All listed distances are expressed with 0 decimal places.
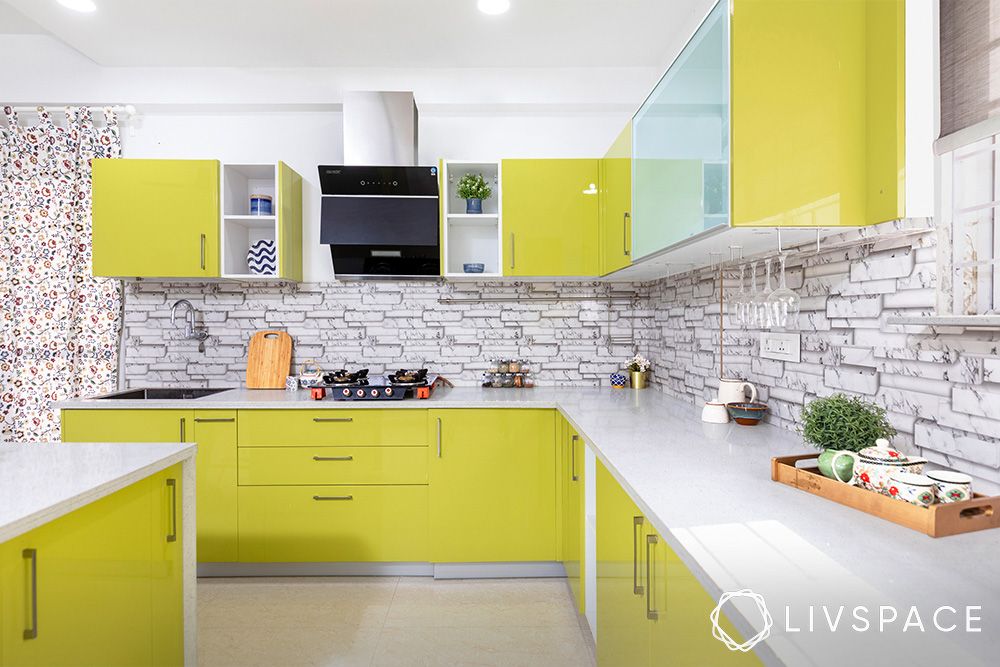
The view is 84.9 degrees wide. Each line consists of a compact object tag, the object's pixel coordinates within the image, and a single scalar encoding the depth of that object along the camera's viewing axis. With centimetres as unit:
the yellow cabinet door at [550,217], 314
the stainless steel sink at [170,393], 341
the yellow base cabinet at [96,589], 120
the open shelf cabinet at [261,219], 317
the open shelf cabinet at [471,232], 334
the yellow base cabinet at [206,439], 286
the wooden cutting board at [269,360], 342
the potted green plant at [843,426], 133
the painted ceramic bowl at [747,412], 203
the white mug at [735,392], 218
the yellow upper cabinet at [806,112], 141
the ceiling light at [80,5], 264
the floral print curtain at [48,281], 331
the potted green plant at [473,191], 321
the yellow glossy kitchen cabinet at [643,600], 99
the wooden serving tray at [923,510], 102
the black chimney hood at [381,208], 313
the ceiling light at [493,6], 260
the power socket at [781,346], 190
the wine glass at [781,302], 160
